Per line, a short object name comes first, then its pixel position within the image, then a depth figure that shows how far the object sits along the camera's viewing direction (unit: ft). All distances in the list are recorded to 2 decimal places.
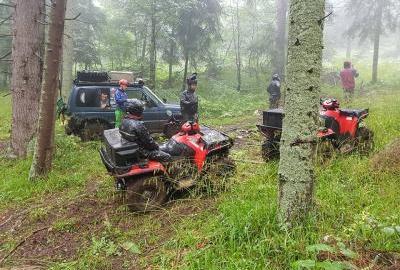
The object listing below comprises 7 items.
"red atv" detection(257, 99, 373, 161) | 24.72
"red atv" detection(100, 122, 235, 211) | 20.15
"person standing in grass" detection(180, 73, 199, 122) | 35.94
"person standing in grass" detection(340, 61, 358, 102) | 54.80
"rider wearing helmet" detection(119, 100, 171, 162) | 20.68
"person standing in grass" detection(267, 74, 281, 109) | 54.19
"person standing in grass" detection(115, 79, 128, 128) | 36.35
